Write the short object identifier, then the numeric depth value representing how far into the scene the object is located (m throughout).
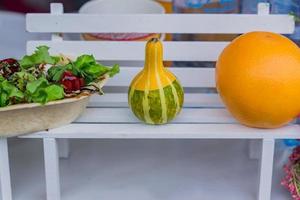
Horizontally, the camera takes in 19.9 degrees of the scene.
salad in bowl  0.86
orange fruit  0.88
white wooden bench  0.97
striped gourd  0.90
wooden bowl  0.87
